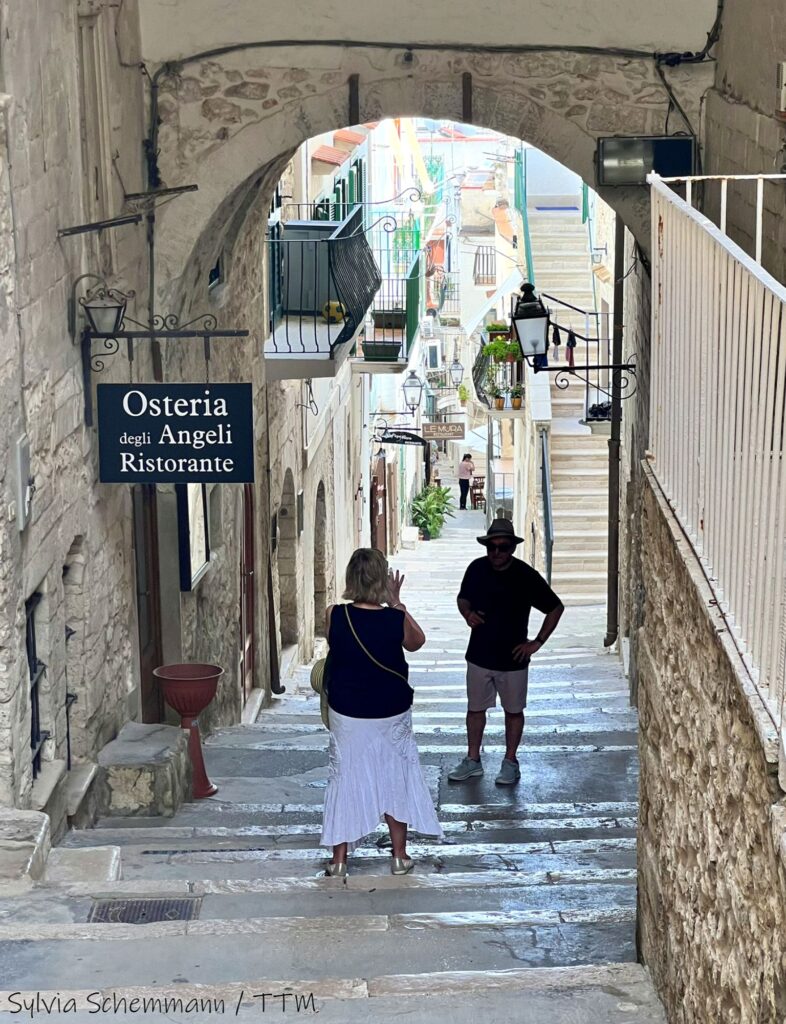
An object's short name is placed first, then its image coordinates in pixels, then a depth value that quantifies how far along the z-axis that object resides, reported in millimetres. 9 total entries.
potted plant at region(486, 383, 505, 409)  21828
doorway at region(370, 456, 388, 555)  27753
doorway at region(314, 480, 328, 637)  18094
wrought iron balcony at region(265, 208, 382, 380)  12461
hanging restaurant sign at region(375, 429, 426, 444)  27359
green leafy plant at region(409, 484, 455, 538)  35188
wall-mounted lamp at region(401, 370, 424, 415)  27031
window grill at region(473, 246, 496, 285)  47969
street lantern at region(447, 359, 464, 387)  44469
